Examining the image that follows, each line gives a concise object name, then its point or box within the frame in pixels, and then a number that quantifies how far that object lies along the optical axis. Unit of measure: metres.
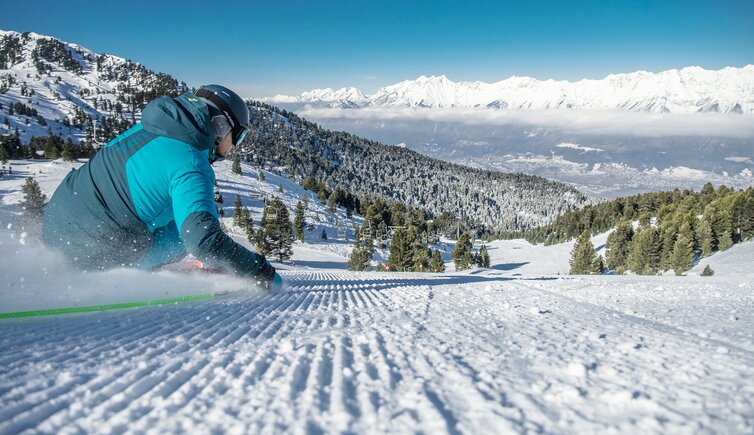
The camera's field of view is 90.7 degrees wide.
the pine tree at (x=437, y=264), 49.75
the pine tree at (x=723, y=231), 50.91
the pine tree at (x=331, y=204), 105.12
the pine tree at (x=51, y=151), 92.25
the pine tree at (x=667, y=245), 47.84
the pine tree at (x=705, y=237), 50.88
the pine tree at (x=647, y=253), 49.56
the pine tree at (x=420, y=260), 48.47
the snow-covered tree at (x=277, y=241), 53.00
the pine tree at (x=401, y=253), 46.06
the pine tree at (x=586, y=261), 54.03
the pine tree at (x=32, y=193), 52.72
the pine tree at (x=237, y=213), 70.20
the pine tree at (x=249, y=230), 58.73
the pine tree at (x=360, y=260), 50.99
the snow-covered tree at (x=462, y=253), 62.33
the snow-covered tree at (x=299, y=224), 74.06
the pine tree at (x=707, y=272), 36.41
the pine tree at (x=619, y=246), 62.00
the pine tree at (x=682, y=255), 44.56
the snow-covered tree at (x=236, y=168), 117.55
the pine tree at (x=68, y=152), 91.12
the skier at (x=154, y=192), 3.62
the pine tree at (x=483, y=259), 74.56
